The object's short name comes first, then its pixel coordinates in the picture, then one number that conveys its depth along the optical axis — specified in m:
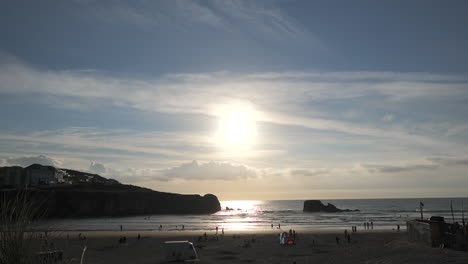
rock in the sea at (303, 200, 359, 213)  139.00
